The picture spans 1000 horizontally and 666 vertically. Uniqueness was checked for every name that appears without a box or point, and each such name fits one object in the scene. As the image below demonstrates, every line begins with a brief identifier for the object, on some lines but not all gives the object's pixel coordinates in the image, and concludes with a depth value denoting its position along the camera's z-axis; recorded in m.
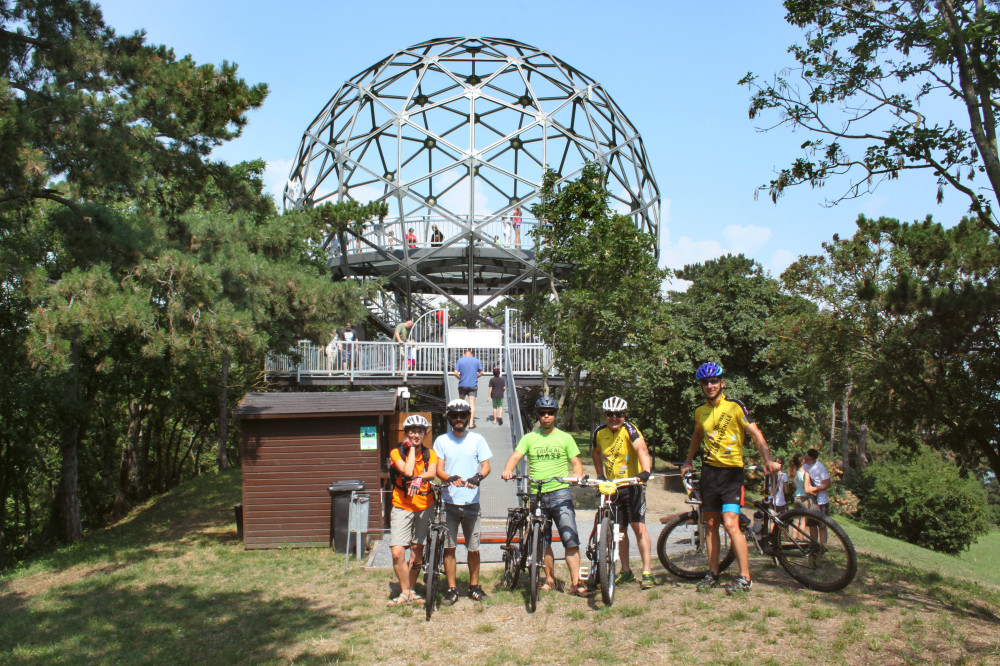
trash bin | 10.61
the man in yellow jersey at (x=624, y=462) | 6.78
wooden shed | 11.23
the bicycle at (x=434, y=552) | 6.45
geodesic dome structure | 25.89
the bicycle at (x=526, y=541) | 6.51
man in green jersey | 6.69
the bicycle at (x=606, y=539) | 6.30
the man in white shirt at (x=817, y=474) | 10.28
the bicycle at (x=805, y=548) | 6.12
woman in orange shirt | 6.93
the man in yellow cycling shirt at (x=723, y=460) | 6.09
